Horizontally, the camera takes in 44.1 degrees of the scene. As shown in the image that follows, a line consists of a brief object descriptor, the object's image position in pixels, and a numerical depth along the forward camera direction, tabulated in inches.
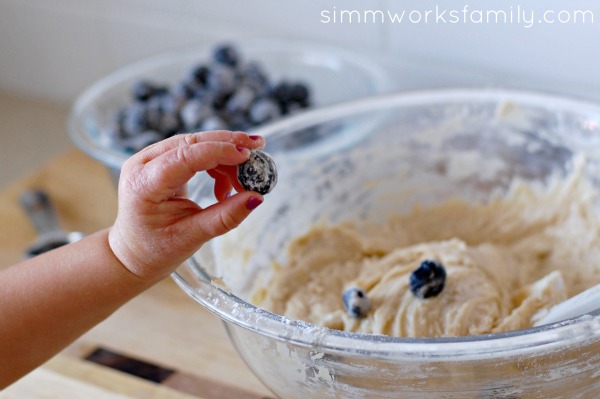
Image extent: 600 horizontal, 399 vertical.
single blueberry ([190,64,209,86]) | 44.7
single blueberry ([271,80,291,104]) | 43.6
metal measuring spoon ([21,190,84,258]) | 42.2
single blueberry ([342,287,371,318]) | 25.0
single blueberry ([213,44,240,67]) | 44.6
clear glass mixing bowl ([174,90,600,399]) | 19.2
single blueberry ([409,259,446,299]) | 24.5
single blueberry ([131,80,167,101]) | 45.0
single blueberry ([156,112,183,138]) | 42.5
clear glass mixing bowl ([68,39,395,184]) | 43.5
